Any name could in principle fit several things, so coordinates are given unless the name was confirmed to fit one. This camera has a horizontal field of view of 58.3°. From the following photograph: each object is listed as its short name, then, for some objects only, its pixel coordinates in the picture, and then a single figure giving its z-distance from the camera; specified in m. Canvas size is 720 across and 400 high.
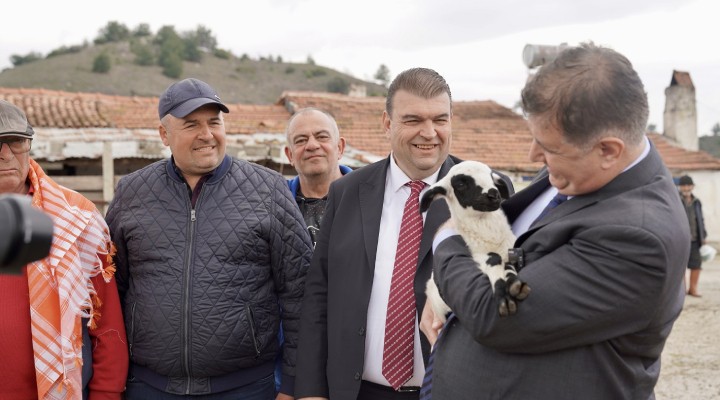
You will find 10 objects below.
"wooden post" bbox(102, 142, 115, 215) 10.43
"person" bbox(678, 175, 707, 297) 10.91
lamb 1.98
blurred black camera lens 0.87
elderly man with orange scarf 2.69
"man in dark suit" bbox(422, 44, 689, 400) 1.64
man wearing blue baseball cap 2.87
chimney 21.66
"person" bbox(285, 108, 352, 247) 4.22
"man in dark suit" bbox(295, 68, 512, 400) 2.73
